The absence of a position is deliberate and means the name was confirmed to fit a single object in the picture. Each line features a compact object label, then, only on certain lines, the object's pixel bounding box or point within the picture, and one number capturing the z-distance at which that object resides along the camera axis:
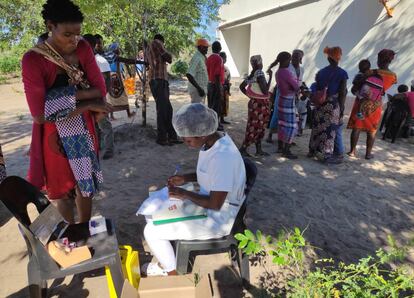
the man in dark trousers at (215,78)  6.47
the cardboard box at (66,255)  1.83
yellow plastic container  2.03
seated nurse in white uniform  1.99
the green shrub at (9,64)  18.30
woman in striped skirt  4.78
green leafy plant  1.36
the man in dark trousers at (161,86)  5.20
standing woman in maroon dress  1.95
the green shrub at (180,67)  19.64
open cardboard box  1.62
